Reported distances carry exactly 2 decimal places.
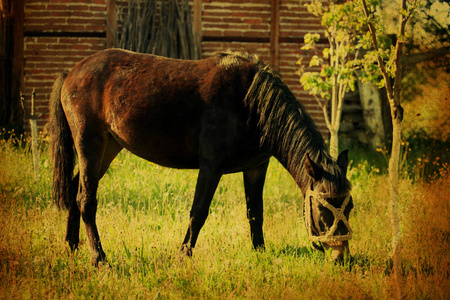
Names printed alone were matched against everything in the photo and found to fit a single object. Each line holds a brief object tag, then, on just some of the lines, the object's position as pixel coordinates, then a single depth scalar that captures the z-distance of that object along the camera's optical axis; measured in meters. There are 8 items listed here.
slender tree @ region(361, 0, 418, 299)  7.28
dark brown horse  7.96
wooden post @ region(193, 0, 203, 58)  19.47
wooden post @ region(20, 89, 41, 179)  13.29
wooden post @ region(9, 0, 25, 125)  18.97
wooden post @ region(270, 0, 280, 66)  19.87
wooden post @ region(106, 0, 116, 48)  19.25
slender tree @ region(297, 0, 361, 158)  11.14
